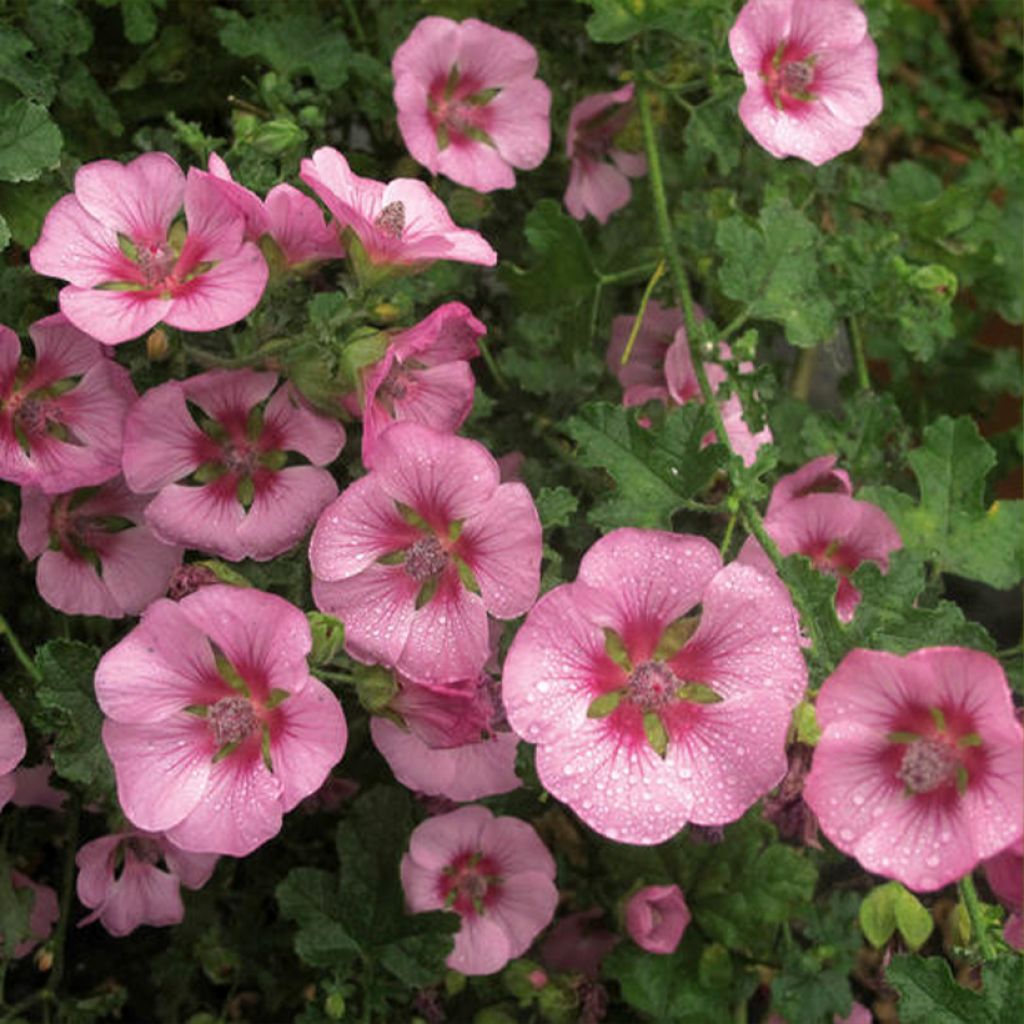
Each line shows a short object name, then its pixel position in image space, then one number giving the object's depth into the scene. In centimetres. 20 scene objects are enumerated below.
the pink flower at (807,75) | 38
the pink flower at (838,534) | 38
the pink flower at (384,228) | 32
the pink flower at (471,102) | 40
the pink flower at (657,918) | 41
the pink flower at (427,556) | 31
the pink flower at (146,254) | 31
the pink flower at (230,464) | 34
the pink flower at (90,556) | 35
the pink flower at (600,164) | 45
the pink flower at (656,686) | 30
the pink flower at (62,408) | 33
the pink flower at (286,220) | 31
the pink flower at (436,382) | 33
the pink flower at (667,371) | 42
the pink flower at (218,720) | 30
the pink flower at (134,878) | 38
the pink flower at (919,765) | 28
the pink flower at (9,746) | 33
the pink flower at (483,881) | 40
